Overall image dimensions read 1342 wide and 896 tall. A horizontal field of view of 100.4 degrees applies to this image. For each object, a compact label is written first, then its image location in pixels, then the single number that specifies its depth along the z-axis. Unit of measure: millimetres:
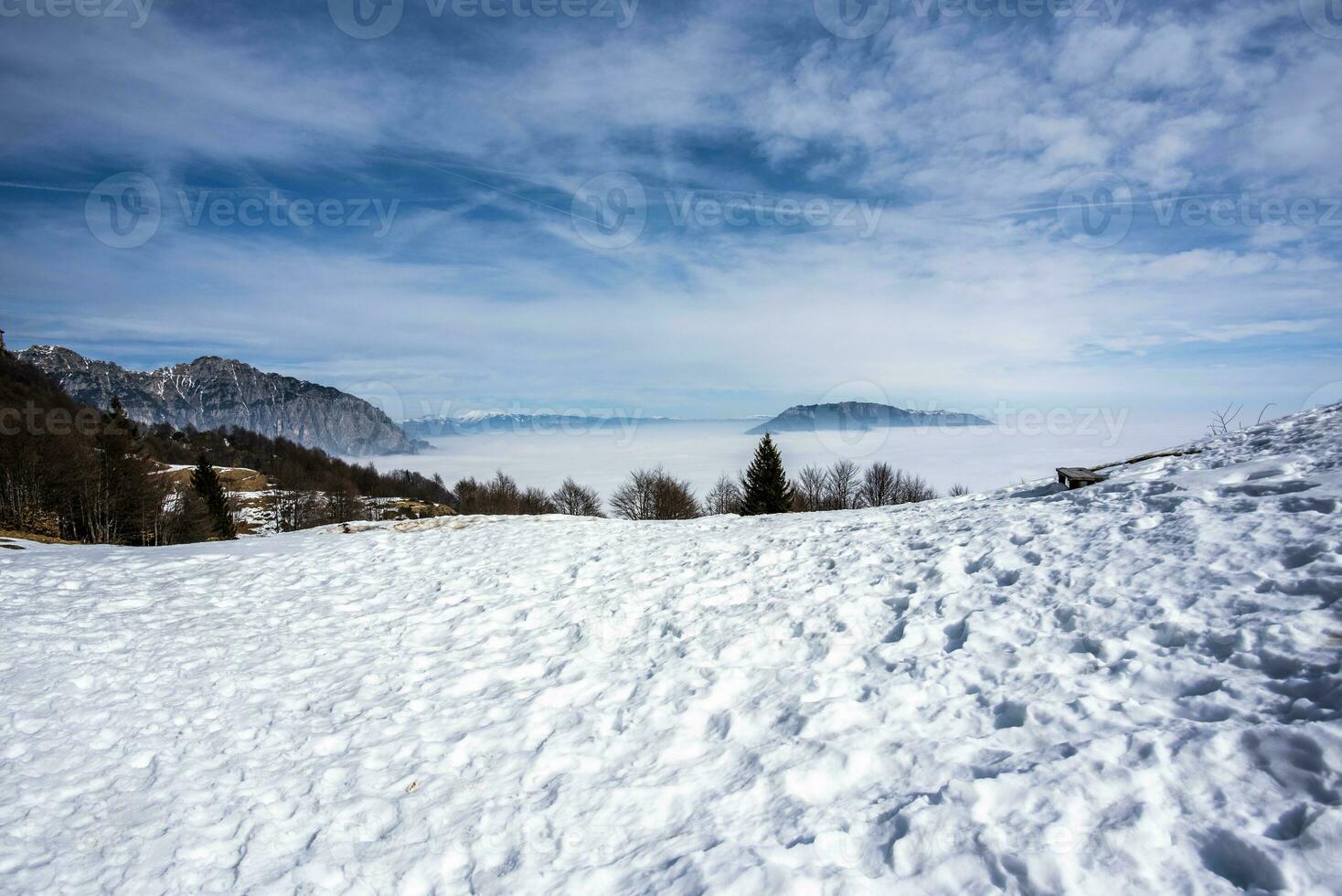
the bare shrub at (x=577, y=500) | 79625
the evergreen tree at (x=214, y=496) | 58812
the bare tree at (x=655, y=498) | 61906
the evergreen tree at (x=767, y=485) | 42156
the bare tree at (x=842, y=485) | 68812
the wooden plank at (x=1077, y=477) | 10727
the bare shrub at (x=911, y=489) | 67250
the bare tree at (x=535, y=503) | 87562
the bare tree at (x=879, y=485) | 67125
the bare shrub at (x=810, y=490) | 67894
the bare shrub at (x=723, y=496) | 72250
